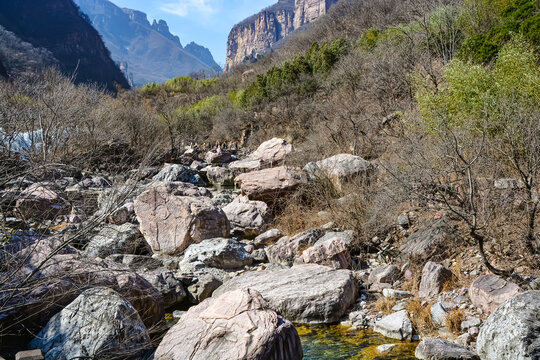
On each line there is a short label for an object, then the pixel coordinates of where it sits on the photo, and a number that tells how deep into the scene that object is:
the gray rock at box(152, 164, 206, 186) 16.00
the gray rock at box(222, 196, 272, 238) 9.88
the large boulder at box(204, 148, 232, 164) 22.16
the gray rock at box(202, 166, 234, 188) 17.02
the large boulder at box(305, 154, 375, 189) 10.20
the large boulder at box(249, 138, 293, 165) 16.27
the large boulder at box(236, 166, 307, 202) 10.53
